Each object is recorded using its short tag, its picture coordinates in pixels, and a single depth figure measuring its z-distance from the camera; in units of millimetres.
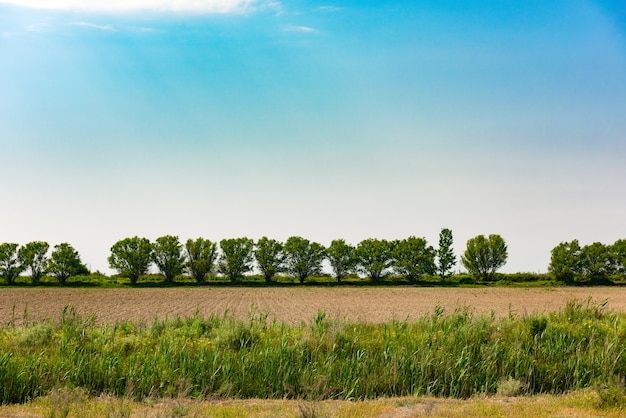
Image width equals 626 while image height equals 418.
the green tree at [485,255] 112375
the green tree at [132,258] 100188
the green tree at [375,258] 105938
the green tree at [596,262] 101812
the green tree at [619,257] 102062
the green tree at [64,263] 95812
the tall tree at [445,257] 112744
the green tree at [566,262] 101250
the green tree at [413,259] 106312
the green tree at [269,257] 104188
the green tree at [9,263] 96000
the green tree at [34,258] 96812
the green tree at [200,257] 102250
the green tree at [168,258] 101062
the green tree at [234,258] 103312
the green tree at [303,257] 105500
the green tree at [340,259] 107000
